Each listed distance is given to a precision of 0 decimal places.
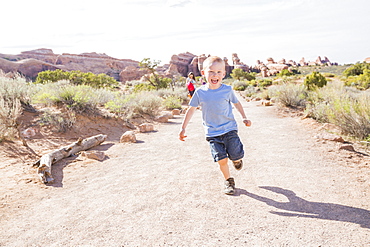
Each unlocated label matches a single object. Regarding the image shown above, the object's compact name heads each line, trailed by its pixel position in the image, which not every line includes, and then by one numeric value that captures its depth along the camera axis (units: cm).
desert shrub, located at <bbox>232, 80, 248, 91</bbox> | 3087
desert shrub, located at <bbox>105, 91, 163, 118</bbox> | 948
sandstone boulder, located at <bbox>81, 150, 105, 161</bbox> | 535
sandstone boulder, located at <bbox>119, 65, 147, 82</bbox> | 7438
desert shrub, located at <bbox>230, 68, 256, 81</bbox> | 4768
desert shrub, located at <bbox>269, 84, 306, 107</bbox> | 1139
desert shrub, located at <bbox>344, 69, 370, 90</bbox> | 1840
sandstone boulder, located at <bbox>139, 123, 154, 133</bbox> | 833
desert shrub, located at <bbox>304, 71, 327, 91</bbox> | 1648
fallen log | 426
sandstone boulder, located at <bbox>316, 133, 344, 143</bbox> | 536
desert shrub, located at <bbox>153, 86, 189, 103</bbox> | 1789
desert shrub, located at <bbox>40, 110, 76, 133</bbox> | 699
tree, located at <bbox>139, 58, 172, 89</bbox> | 2542
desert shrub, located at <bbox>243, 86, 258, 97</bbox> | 2256
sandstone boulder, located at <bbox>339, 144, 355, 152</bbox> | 488
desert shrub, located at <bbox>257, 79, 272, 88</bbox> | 2962
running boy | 326
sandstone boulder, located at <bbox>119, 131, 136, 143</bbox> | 676
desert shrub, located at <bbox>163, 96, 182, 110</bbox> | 1394
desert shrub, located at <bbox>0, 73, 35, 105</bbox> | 734
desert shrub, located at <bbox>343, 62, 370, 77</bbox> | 3388
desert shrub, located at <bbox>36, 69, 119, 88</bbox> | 3171
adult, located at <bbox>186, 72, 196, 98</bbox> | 1195
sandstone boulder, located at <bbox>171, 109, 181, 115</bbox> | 1262
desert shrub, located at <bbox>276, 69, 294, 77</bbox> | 4782
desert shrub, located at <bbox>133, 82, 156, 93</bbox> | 2239
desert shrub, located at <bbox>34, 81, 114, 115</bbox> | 805
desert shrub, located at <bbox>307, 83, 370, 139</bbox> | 555
